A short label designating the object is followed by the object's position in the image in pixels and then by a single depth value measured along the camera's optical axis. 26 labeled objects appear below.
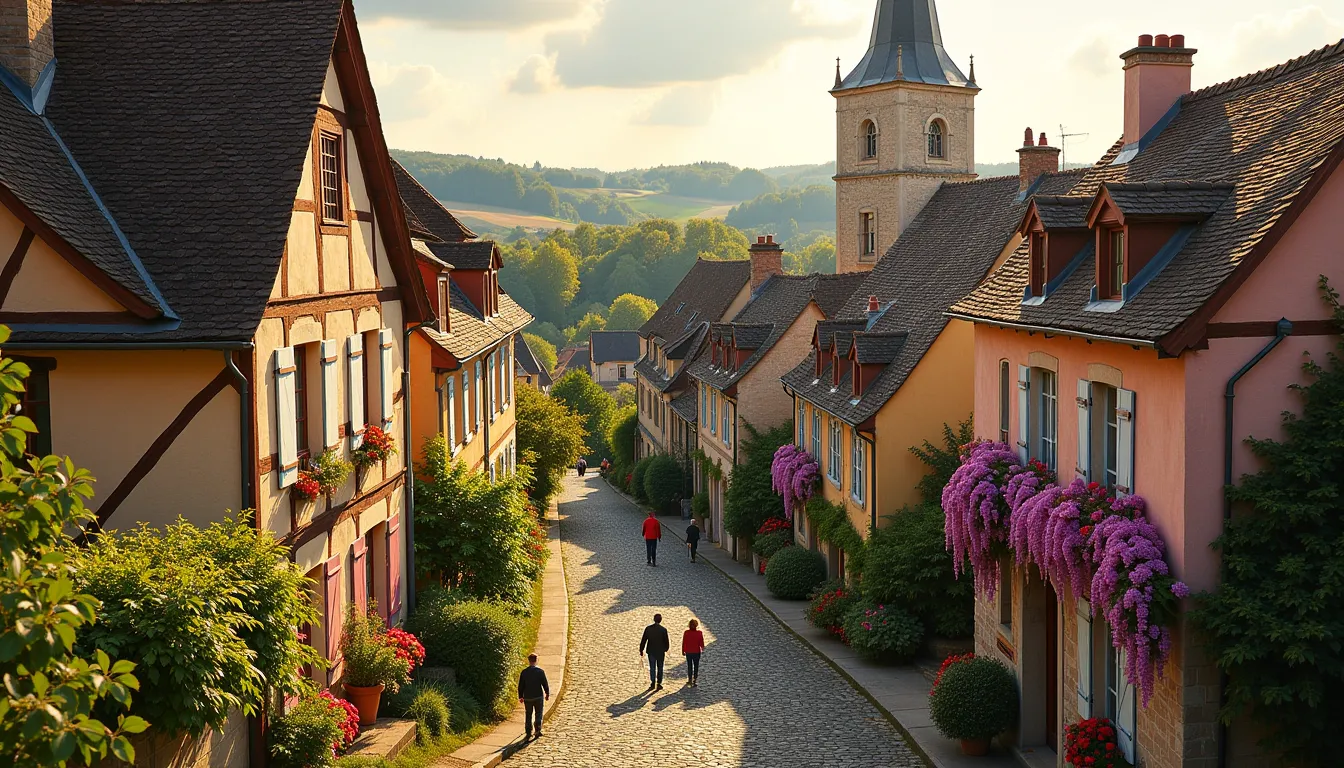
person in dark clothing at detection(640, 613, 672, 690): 21.11
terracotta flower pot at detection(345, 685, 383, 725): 15.47
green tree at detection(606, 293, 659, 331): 134.12
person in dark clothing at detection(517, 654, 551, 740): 17.69
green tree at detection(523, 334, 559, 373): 130.12
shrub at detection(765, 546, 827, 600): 29.16
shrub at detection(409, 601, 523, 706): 18.31
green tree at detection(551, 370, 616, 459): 70.00
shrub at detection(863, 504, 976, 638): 22.06
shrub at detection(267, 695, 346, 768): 13.01
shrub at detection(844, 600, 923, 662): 22.14
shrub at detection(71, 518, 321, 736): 9.74
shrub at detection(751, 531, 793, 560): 32.41
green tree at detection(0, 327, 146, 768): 5.62
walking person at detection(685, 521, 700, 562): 37.03
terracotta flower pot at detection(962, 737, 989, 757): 16.77
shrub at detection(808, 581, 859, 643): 24.84
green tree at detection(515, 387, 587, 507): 42.09
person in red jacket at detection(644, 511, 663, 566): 35.59
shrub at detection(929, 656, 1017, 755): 16.53
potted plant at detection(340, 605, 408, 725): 15.49
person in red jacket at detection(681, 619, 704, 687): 21.39
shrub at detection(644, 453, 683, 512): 49.12
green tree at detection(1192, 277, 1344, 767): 10.80
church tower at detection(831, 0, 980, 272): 44.44
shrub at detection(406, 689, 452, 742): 16.03
